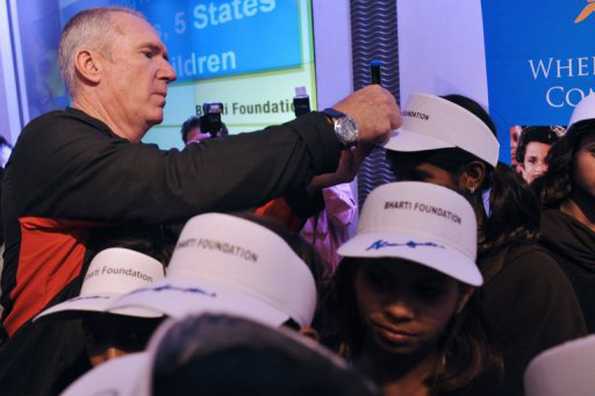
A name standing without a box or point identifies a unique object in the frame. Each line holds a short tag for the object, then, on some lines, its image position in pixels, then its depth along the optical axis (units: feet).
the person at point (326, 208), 7.53
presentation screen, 13.95
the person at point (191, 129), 14.60
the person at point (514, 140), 10.69
